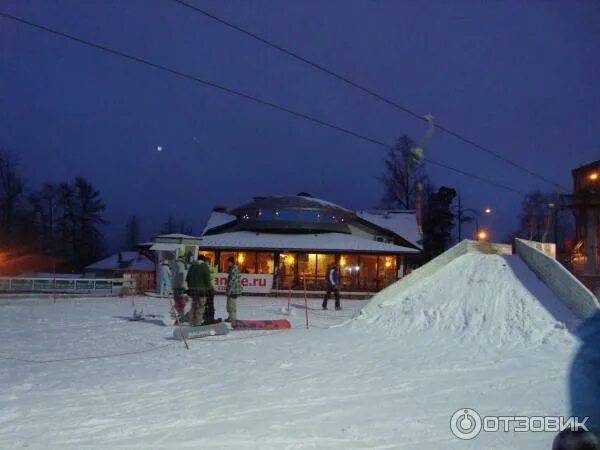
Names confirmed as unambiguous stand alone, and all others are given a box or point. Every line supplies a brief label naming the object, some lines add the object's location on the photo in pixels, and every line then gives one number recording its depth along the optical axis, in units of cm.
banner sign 2956
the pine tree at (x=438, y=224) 4325
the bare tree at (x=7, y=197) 6100
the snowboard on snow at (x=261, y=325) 1344
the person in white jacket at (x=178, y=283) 1467
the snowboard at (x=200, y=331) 1168
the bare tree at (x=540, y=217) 7879
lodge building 3528
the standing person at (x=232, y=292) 1390
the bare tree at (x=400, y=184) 5584
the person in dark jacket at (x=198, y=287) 1308
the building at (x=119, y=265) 5884
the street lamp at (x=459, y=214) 4534
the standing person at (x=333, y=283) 1988
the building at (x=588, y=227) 4703
